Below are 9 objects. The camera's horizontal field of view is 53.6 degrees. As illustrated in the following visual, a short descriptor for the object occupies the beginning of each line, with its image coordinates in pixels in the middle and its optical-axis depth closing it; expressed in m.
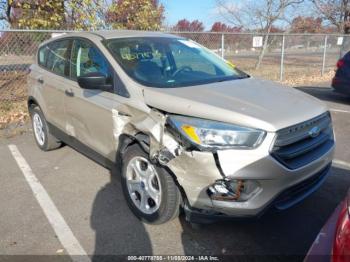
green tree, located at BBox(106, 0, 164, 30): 10.22
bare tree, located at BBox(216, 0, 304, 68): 16.56
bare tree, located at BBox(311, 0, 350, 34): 20.95
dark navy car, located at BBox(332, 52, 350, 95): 8.61
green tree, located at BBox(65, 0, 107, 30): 9.72
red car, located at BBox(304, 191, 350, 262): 1.50
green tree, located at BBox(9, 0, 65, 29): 9.35
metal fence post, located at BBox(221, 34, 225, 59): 10.84
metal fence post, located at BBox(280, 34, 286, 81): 12.49
